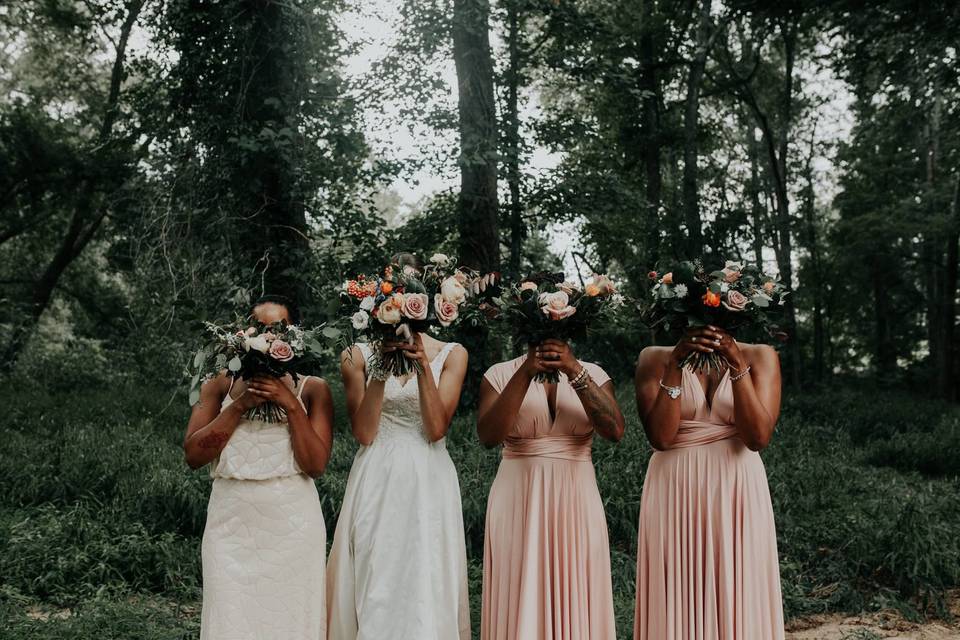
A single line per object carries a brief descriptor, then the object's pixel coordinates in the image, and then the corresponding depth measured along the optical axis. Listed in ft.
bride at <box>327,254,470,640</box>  14.35
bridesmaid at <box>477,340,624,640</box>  13.92
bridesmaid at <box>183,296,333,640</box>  13.97
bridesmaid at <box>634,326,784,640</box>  13.53
